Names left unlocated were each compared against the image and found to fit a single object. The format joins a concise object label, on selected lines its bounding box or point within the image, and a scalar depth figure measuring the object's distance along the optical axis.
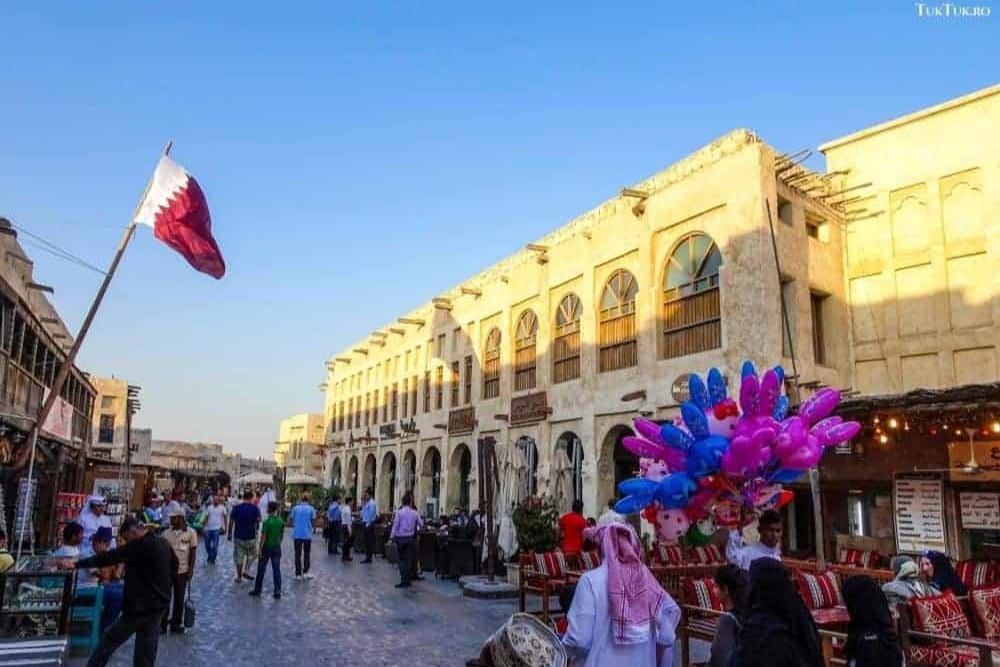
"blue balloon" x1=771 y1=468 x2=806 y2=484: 5.75
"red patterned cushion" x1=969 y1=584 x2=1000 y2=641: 6.78
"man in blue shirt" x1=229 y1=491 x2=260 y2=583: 14.20
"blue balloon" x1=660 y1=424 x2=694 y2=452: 5.94
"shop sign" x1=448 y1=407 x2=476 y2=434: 25.17
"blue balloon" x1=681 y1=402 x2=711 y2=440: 5.90
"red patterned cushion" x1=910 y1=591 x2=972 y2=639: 6.32
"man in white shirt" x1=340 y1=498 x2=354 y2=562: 19.58
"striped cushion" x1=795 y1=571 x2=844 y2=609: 7.96
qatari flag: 10.49
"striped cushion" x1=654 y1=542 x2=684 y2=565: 11.04
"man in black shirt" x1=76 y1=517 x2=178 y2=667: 6.36
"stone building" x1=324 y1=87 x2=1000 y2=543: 14.73
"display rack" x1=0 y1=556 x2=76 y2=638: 7.21
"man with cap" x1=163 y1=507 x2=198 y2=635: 9.34
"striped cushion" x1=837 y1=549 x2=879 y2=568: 11.84
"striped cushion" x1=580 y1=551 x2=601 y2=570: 10.47
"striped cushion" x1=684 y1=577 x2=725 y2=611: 7.34
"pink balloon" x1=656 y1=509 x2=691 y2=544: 5.96
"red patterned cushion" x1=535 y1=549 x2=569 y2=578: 9.88
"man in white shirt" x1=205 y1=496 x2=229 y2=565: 18.69
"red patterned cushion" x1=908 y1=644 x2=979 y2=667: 6.30
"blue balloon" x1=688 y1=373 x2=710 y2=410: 6.15
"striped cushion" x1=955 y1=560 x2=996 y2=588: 9.64
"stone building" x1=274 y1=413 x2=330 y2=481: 63.19
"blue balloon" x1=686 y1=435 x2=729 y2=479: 5.66
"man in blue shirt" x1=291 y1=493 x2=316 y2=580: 15.47
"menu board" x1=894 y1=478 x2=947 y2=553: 12.45
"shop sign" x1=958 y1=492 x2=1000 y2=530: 11.94
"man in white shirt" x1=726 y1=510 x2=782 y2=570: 5.83
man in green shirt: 12.63
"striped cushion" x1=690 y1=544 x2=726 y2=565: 11.42
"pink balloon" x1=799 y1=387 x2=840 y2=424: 6.06
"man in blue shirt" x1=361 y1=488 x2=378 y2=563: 19.47
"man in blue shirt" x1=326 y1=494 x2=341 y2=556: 21.42
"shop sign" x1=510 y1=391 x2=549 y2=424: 20.81
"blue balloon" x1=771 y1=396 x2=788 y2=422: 6.03
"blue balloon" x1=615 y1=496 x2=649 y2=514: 5.95
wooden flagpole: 10.09
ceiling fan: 11.55
